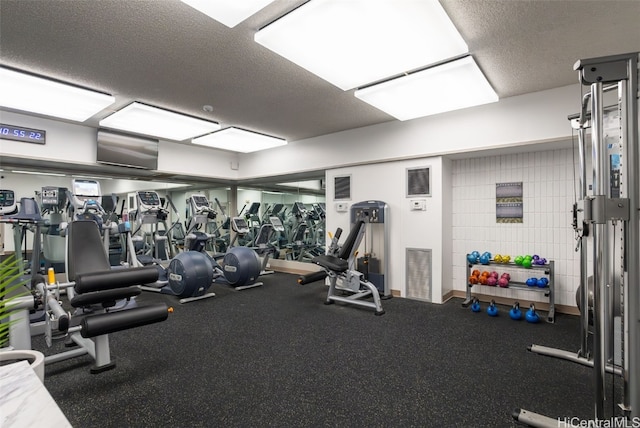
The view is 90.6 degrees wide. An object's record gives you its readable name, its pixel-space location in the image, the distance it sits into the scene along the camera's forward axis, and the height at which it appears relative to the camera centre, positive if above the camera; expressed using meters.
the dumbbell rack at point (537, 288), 3.66 -0.93
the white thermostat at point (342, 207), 5.29 +0.07
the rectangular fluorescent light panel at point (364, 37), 2.09 +1.32
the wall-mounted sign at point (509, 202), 4.22 +0.09
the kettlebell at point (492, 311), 3.76 -1.21
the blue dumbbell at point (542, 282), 3.73 -0.87
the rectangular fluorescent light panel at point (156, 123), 4.17 +1.34
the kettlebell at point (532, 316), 3.54 -1.21
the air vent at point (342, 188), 5.29 +0.40
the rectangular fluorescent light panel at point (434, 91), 2.97 +1.27
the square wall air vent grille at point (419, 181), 4.44 +0.41
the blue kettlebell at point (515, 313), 3.64 -1.21
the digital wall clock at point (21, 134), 4.20 +1.13
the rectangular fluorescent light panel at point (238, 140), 5.28 +1.32
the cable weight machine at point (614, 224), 1.39 -0.08
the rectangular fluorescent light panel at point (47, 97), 3.18 +1.34
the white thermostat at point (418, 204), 4.45 +0.08
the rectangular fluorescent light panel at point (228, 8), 2.02 +1.35
